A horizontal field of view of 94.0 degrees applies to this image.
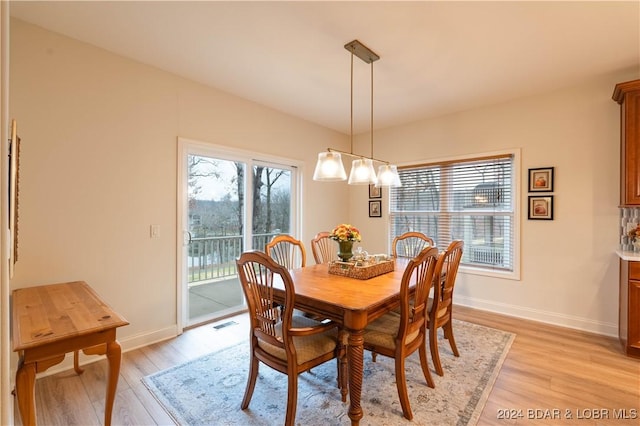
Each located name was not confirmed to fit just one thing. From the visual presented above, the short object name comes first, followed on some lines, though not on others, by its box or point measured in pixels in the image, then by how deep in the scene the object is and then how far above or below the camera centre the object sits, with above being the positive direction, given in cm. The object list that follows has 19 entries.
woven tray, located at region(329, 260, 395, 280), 231 -45
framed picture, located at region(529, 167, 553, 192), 331 +40
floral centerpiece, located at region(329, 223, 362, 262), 249 -20
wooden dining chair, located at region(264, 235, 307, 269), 278 -36
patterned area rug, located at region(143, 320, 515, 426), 183 -125
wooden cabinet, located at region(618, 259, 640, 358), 253 -79
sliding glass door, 320 -10
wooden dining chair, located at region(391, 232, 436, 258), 329 -34
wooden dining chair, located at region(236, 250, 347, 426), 162 -74
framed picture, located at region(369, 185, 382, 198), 480 +36
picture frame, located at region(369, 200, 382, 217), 480 +9
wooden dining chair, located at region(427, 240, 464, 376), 216 -66
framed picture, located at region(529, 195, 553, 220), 332 +9
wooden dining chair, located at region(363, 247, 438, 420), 177 -76
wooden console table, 139 -59
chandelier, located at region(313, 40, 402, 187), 222 +36
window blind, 369 +11
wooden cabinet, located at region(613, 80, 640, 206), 261 +65
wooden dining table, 168 -52
